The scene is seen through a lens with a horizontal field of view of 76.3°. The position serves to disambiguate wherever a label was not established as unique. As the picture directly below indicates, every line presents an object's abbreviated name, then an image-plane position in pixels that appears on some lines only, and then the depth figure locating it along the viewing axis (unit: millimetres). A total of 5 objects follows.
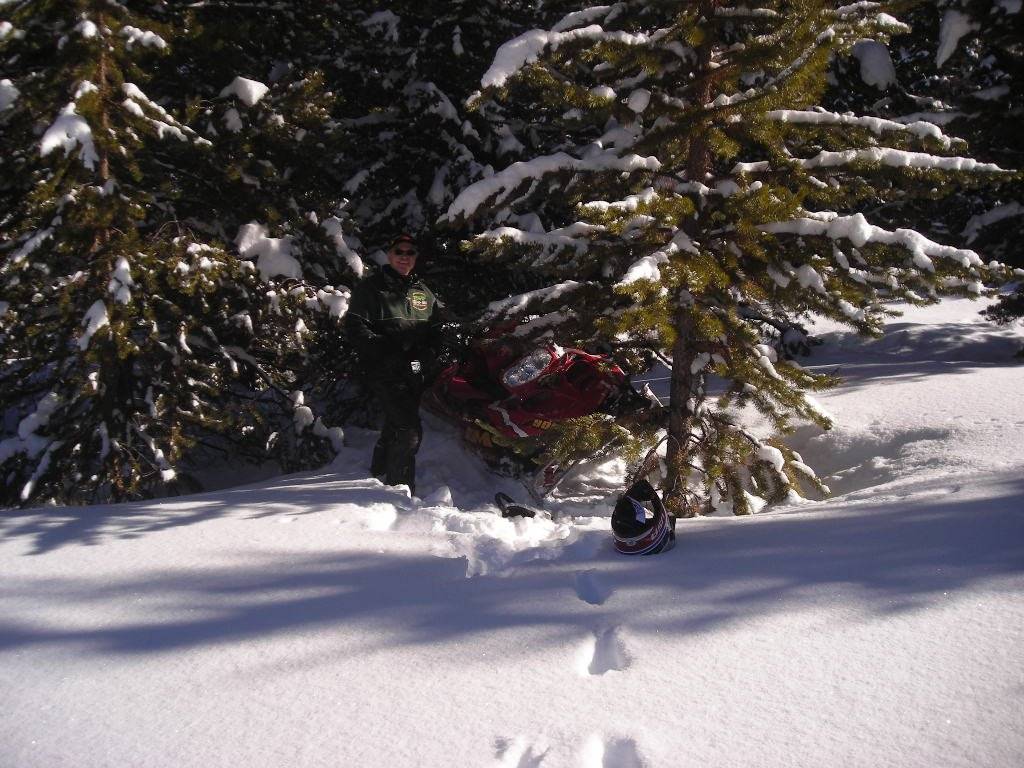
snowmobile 5730
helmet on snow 3688
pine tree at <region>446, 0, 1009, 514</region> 4086
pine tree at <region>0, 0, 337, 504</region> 5609
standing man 5906
